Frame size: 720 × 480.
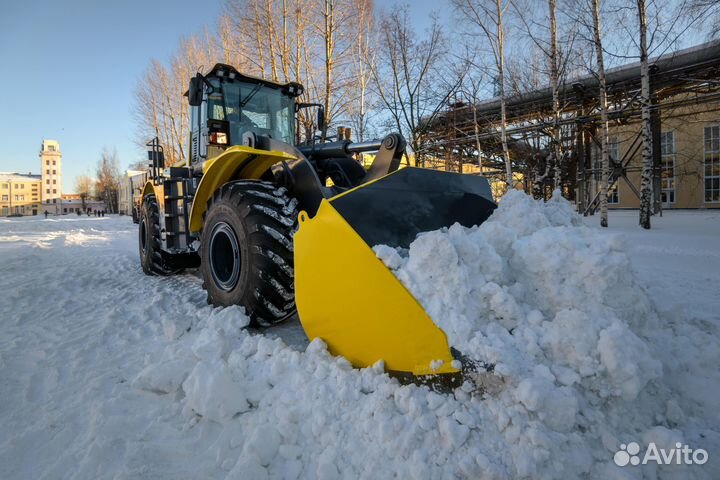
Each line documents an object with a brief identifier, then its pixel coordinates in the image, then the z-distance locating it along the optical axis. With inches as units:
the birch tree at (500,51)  529.0
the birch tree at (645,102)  406.0
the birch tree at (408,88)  618.2
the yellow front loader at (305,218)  82.5
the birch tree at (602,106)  436.8
